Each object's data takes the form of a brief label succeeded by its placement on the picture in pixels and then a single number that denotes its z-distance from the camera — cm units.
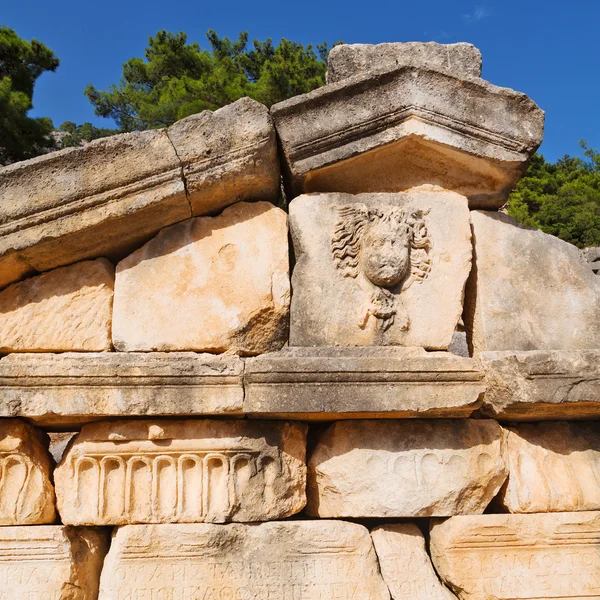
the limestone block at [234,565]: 221
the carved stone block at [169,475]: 227
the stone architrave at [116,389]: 218
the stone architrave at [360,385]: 220
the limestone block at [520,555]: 236
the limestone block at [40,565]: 221
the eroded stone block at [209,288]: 241
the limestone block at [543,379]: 225
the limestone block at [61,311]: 243
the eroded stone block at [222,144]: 241
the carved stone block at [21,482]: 227
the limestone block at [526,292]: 254
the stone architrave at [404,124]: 250
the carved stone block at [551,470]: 245
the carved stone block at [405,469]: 235
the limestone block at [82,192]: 233
